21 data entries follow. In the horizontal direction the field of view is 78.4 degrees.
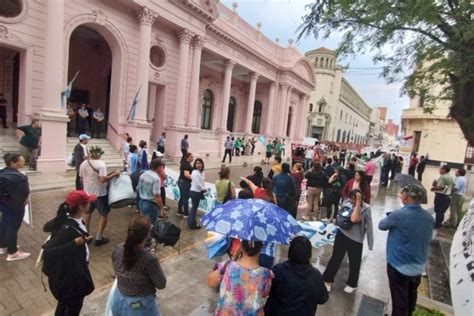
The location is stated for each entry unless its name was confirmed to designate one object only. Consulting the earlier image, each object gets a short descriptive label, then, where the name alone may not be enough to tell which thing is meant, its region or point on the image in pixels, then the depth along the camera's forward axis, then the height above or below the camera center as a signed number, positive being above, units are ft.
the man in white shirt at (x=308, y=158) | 55.31 -3.16
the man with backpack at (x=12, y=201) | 13.43 -4.19
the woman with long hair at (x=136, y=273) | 7.51 -3.88
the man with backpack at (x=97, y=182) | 16.96 -3.63
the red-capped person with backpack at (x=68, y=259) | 8.31 -4.08
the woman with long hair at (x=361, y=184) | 18.37 -2.44
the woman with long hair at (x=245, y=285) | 7.18 -3.69
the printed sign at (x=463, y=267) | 8.08 -3.37
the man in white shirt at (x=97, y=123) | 46.68 -0.42
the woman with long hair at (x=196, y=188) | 21.20 -4.21
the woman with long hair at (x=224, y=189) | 19.66 -3.77
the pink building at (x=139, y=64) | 34.58 +10.24
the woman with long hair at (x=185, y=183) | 22.93 -4.26
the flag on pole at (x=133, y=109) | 44.45 +2.24
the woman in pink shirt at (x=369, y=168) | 36.44 -2.60
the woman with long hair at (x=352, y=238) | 13.92 -4.52
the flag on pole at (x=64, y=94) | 35.42 +2.77
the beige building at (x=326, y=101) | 164.25 +24.15
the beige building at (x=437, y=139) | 104.88 +5.45
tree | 14.43 +6.59
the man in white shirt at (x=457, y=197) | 25.94 -3.73
